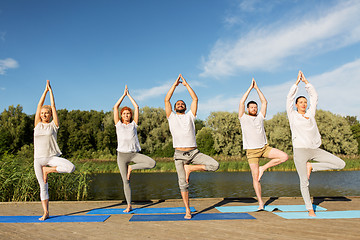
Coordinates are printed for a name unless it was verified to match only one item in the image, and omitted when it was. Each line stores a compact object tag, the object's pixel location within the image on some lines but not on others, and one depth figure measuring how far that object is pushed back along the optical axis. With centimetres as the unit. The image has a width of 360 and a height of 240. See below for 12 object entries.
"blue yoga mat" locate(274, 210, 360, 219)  493
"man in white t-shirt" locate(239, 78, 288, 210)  570
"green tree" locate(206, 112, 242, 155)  3819
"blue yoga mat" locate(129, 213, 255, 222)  484
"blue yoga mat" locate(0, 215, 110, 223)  485
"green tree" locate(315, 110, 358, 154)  3800
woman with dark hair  534
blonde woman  525
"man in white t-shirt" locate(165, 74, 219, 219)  520
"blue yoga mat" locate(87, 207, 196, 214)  561
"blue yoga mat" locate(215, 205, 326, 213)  559
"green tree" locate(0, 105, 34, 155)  4219
